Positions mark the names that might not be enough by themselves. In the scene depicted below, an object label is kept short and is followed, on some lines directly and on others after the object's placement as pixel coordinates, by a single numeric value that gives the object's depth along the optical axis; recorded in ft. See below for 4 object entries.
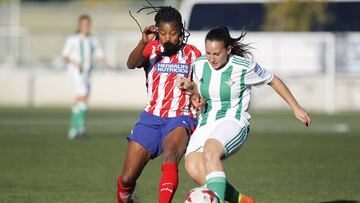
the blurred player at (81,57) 127.95
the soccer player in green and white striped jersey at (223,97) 56.03
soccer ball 52.26
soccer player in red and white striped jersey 59.06
